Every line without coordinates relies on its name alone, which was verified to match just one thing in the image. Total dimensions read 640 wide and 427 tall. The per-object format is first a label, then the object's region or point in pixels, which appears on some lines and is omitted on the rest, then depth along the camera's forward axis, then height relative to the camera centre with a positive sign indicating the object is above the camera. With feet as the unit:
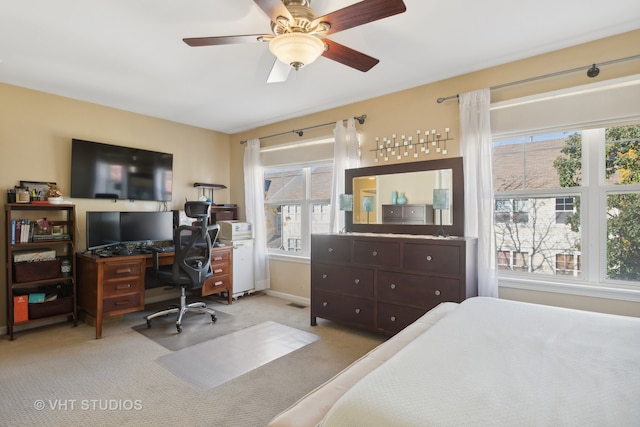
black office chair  11.68 -1.85
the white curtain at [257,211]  15.98 +0.07
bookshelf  10.52 -1.66
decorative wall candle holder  10.80 +2.35
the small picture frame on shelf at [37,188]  11.25 +0.87
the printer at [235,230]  15.31 -0.84
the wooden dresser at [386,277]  8.98 -1.97
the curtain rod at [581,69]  7.86 +3.66
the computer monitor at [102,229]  11.83 -0.62
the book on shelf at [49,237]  10.96 -0.82
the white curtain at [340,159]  12.66 +2.07
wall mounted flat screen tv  12.43 +1.66
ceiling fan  5.44 +3.41
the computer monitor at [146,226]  12.84 -0.55
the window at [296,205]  14.74 +0.36
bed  2.87 -1.76
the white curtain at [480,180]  9.43 +0.96
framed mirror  10.33 +0.51
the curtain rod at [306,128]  12.55 +3.69
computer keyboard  12.25 -1.41
